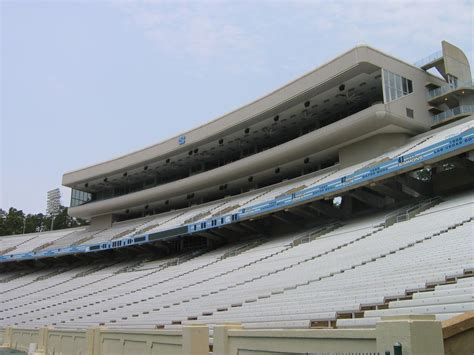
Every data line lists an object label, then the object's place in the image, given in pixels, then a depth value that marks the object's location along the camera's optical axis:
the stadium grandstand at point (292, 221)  11.58
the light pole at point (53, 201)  76.81
